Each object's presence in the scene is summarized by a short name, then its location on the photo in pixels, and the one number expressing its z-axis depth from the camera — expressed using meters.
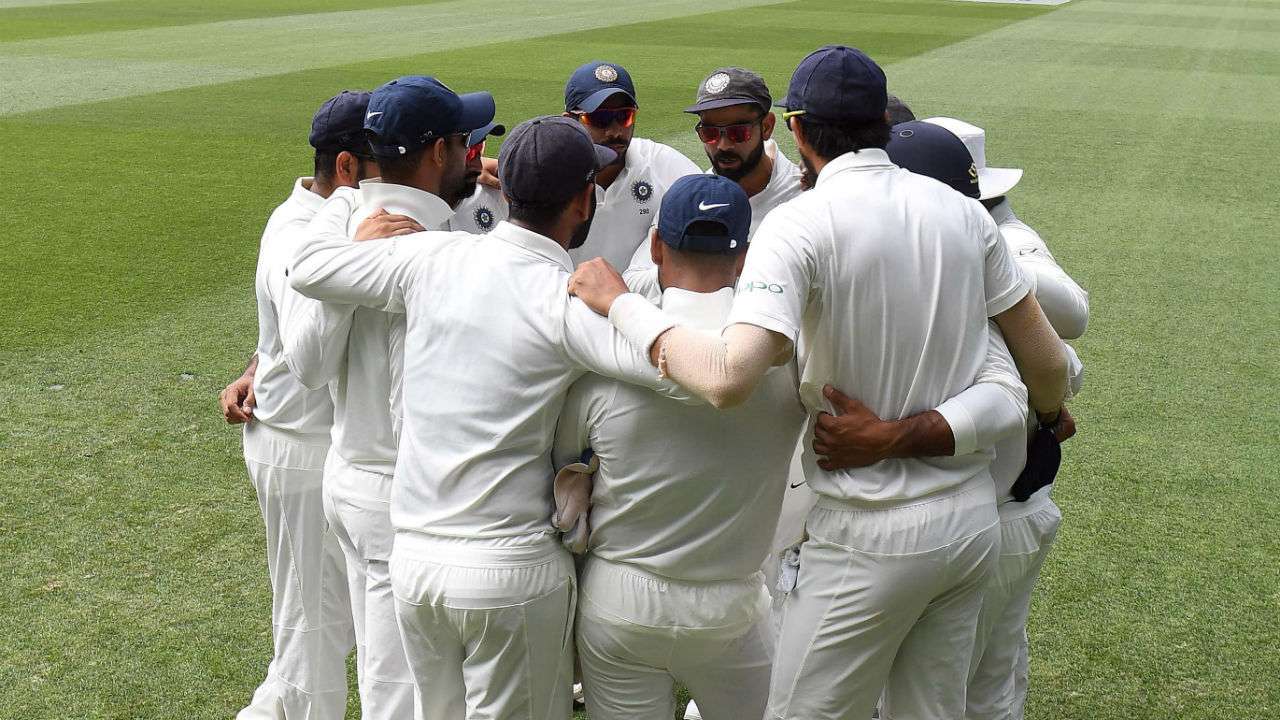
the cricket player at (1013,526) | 3.43
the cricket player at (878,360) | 2.91
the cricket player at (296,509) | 3.86
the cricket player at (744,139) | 4.49
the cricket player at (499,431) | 2.88
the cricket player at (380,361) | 3.27
